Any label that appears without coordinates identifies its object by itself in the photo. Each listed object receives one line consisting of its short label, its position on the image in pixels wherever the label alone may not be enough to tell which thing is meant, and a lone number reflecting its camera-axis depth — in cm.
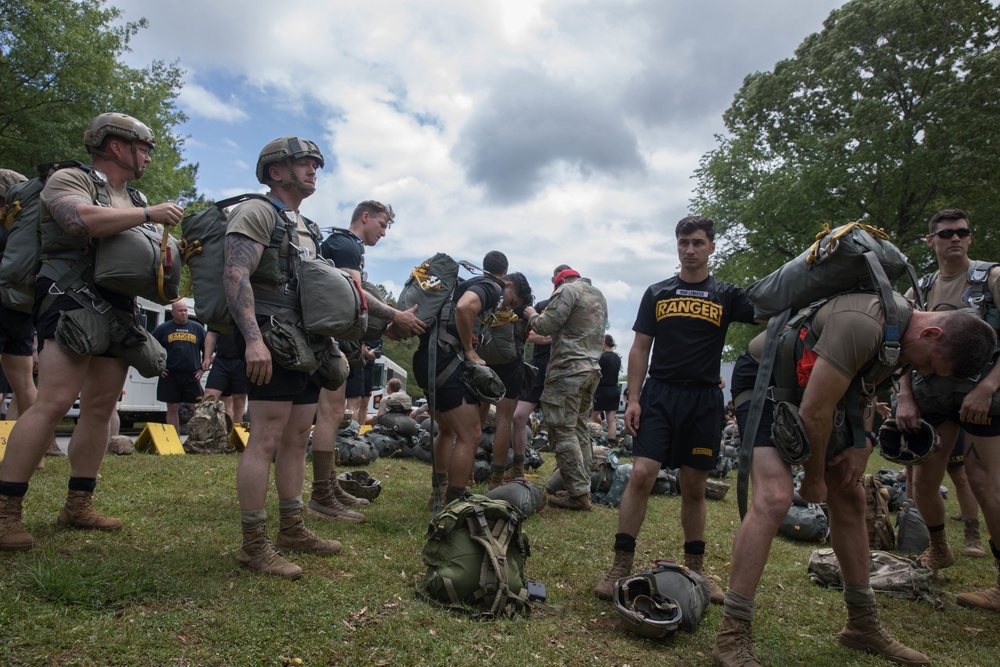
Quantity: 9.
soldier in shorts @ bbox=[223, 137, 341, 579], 324
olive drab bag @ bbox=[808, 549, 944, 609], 406
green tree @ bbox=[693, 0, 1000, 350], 1828
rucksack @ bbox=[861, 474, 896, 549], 516
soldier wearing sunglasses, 391
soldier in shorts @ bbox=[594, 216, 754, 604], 377
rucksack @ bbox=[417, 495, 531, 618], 316
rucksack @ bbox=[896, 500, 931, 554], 511
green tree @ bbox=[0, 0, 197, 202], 1530
